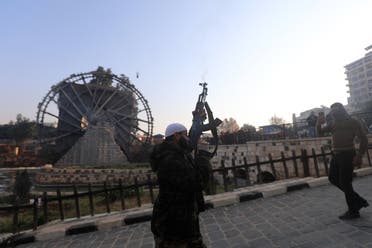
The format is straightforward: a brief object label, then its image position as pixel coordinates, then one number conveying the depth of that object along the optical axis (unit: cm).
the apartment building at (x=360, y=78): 6914
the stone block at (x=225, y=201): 560
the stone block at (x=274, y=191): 603
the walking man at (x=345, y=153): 352
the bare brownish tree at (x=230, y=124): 6519
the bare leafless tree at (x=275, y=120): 7225
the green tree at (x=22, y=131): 3744
